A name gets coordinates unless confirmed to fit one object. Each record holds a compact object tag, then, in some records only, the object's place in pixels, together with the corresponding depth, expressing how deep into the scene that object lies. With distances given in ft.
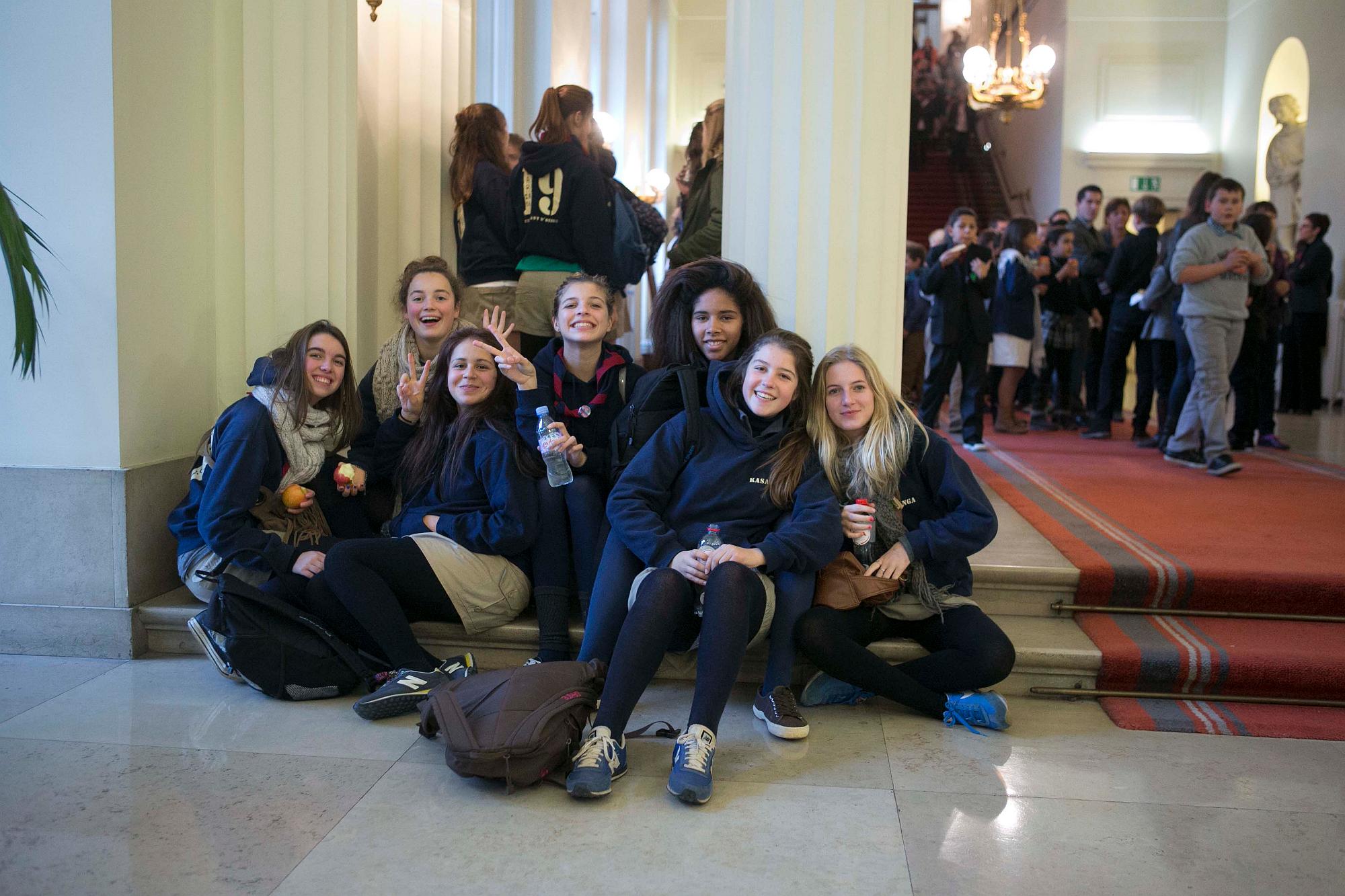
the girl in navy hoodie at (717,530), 8.68
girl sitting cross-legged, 9.78
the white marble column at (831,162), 11.85
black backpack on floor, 9.96
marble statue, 38.70
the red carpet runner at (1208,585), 10.21
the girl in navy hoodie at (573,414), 10.74
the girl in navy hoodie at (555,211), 14.93
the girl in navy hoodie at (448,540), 10.18
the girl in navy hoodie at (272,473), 10.54
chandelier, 36.04
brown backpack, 7.98
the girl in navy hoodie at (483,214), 15.57
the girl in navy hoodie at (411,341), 12.10
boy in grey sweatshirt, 19.57
